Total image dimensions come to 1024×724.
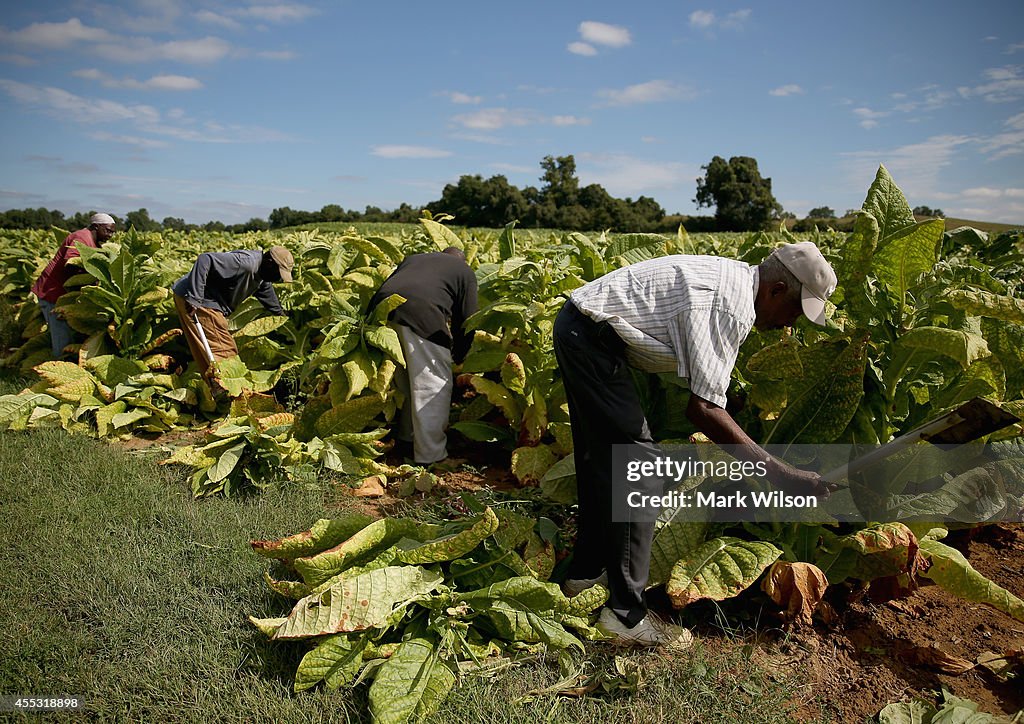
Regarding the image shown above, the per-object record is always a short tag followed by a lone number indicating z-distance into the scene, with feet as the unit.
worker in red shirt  21.33
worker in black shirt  13.78
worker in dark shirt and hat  17.11
